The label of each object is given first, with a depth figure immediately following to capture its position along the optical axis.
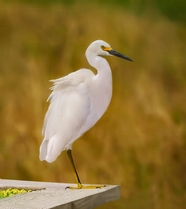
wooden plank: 14.26
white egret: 14.49
